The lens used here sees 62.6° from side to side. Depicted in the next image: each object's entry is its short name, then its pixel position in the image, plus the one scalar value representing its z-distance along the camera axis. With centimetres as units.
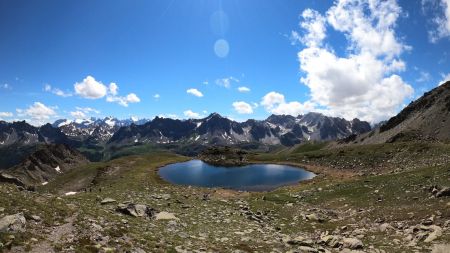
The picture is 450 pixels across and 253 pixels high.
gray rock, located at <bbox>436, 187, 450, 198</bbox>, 3634
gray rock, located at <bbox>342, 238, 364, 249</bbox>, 2689
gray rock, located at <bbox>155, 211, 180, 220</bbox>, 3356
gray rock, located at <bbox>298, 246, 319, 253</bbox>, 2599
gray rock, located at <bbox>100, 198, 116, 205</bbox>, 3700
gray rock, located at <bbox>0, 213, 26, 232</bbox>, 1959
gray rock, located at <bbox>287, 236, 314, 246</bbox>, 2794
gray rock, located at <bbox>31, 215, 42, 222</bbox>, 2259
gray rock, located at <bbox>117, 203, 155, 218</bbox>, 3294
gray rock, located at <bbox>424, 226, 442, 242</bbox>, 2553
